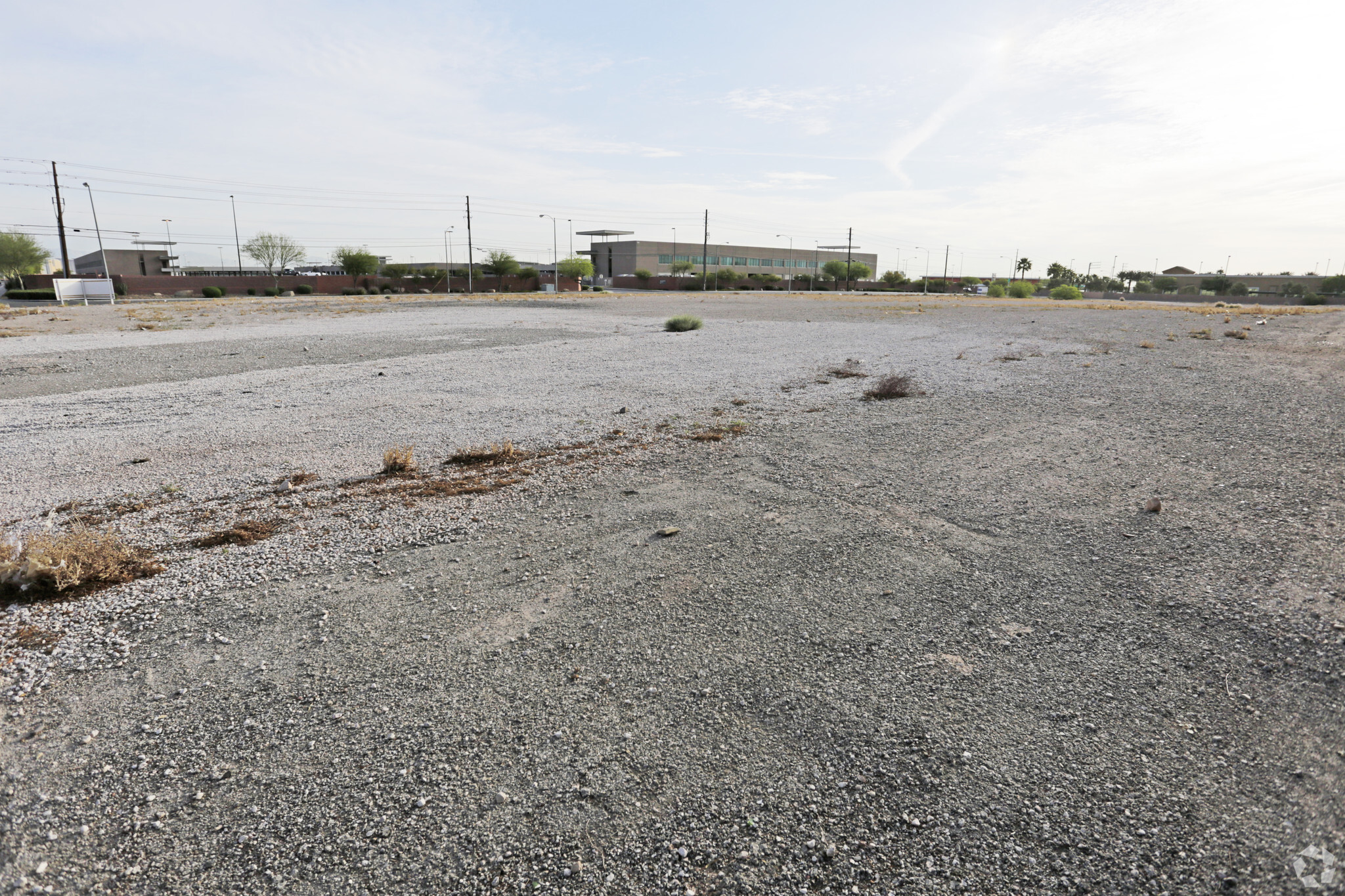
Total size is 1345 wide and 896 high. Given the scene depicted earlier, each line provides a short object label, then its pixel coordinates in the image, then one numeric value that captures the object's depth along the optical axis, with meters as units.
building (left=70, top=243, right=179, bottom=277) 103.62
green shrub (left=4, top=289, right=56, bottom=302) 49.72
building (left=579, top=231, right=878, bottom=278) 126.94
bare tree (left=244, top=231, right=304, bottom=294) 101.06
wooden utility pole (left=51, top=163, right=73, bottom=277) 59.97
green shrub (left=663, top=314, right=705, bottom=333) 25.97
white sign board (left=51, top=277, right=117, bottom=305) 47.72
